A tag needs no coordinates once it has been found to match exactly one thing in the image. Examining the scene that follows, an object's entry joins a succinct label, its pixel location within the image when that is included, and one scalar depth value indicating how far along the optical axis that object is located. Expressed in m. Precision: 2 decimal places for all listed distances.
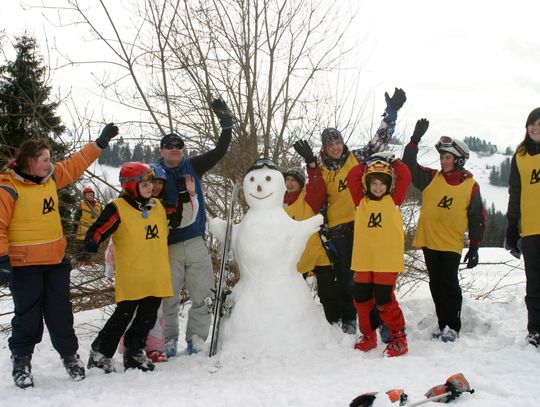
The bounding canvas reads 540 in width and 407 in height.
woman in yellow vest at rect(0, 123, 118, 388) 3.25
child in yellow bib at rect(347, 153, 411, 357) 3.64
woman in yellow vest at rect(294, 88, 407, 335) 4.25
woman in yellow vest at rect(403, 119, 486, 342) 3.98
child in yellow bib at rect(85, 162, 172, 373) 3.53
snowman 3.72
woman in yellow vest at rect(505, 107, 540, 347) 3.57
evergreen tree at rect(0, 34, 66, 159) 4.96
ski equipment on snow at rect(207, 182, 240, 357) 3.83
